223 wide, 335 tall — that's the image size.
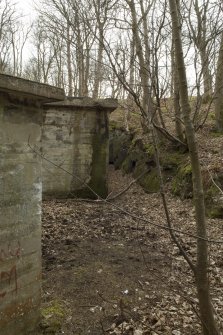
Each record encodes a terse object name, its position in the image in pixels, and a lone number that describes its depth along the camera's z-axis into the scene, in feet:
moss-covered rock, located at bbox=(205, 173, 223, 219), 24.72
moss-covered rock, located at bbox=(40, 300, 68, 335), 12.31
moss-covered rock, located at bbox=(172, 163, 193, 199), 29.35
